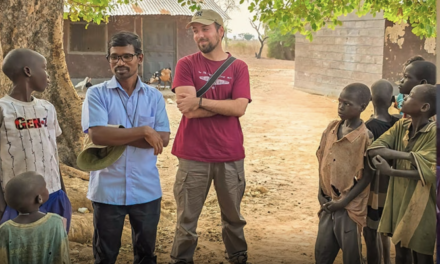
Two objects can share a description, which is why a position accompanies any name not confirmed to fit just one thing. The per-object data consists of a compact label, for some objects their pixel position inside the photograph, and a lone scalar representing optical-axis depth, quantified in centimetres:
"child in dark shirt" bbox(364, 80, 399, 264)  373
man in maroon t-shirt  389
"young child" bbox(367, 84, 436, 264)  307
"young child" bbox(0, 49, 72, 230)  297
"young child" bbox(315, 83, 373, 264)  346
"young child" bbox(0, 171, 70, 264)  251
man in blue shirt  322
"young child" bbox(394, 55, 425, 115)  399
